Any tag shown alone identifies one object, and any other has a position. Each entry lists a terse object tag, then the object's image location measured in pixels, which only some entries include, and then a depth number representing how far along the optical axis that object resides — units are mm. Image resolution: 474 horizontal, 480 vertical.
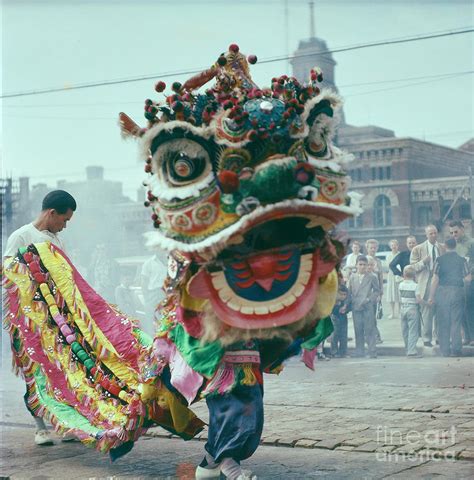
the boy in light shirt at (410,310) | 12180
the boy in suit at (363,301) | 12648
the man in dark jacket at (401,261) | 12875
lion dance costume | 4750
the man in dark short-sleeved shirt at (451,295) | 11820
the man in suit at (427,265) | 12195
